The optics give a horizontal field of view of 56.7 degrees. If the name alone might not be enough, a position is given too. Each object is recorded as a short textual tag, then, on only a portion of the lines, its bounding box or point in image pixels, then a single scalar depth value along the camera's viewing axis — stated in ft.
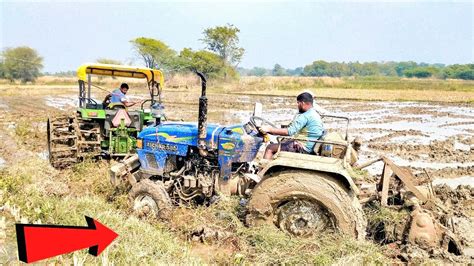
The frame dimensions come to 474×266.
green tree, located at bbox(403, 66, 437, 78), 320.29
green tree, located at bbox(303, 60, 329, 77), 434.06
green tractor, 29.60
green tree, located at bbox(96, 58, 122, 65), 166.53
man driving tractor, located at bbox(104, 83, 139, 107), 31.19
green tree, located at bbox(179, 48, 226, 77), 149.48
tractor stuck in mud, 15.11
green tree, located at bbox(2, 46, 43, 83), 179.01
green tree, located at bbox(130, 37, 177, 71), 162.50
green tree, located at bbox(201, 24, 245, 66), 165.89
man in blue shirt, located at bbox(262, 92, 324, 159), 16.51
